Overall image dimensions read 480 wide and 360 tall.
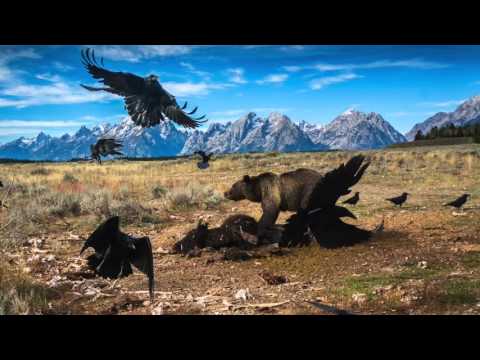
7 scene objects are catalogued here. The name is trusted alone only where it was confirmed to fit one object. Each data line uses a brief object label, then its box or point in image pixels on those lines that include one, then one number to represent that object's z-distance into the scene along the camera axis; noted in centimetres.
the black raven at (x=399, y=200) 930
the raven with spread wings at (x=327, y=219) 588
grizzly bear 643
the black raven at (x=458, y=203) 848
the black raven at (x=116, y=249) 397
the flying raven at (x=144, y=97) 427
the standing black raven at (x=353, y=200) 819
